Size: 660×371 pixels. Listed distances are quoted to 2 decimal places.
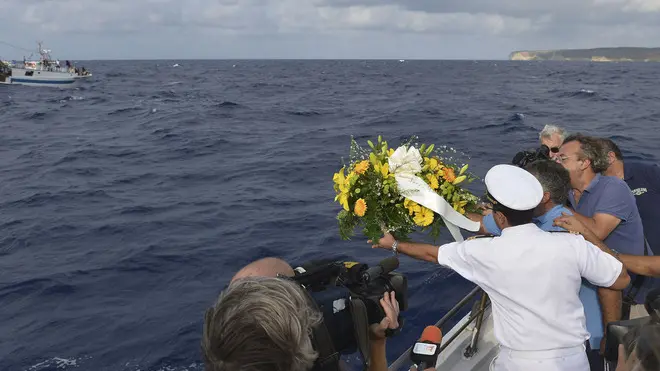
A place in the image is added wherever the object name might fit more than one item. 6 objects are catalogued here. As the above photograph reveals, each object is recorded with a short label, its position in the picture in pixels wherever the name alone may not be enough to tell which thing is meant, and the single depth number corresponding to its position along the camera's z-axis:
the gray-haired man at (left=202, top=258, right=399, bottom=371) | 1.60
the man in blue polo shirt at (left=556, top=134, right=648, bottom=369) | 3.31
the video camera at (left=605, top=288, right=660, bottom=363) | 2.26
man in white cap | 2.47
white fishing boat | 58.56
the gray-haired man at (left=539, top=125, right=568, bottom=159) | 4.55
